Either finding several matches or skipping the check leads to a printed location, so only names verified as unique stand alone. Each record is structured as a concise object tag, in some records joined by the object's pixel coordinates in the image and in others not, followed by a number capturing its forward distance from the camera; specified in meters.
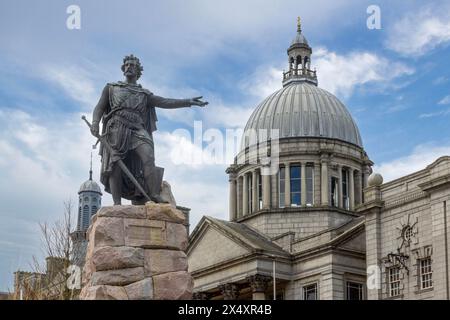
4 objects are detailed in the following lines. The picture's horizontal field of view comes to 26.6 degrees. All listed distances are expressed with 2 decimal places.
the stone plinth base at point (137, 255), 17.08
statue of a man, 18.44
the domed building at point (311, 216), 53.72
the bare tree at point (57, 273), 30.48
